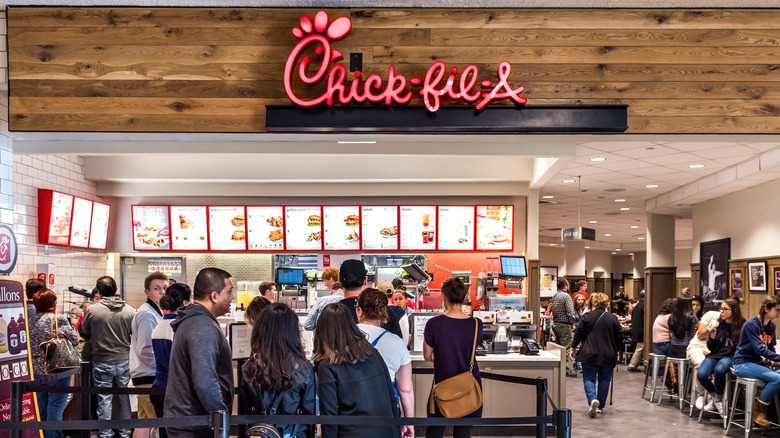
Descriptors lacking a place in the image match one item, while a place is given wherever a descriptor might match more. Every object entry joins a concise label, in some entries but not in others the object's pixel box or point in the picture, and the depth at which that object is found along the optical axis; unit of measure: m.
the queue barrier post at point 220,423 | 3.09
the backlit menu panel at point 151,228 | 9.73
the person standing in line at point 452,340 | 4.68
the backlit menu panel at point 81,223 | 8.61
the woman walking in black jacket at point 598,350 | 8.07
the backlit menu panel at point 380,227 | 9.68
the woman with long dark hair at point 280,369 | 3.28
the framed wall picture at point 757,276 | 8.85
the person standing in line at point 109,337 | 6.21
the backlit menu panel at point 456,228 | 9.64
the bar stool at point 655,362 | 9.21
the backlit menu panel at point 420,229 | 9.66
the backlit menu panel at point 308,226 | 9.72
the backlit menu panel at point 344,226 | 9.68
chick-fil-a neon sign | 4.66
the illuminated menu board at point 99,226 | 9.15
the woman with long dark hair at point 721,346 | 7.53
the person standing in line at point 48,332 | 5.55
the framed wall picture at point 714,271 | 10.21
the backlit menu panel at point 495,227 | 9.66
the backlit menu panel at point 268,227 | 9.74
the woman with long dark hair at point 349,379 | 3.20
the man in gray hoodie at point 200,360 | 3.26
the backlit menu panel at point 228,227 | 9.75
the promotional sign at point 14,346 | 4.72
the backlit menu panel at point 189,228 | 9.76
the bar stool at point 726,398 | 7.38
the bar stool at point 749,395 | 6.94
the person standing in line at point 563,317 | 11.36
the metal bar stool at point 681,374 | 8.52
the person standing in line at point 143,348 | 5.12
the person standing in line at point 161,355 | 4.28
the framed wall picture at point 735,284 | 9.61
